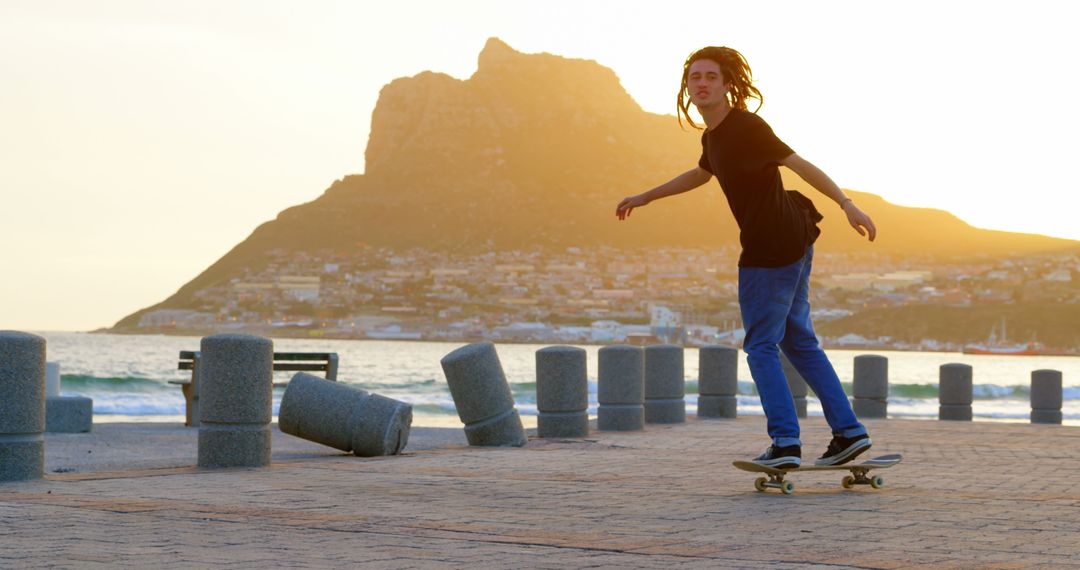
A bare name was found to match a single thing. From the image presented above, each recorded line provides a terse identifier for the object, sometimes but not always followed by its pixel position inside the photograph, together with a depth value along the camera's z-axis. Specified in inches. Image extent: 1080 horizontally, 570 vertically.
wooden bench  786.2
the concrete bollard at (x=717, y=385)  799.1
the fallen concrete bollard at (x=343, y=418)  485.1
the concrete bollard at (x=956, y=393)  895.7
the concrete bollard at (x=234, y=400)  415.2
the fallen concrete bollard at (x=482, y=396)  539.8
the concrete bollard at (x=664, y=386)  727.1
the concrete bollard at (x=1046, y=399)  885.2
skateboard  325.4
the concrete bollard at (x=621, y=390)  658.2
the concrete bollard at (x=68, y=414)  725.9
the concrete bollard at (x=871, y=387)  881.5
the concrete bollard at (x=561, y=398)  603.8
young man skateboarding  323.0
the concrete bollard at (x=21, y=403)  359.9
